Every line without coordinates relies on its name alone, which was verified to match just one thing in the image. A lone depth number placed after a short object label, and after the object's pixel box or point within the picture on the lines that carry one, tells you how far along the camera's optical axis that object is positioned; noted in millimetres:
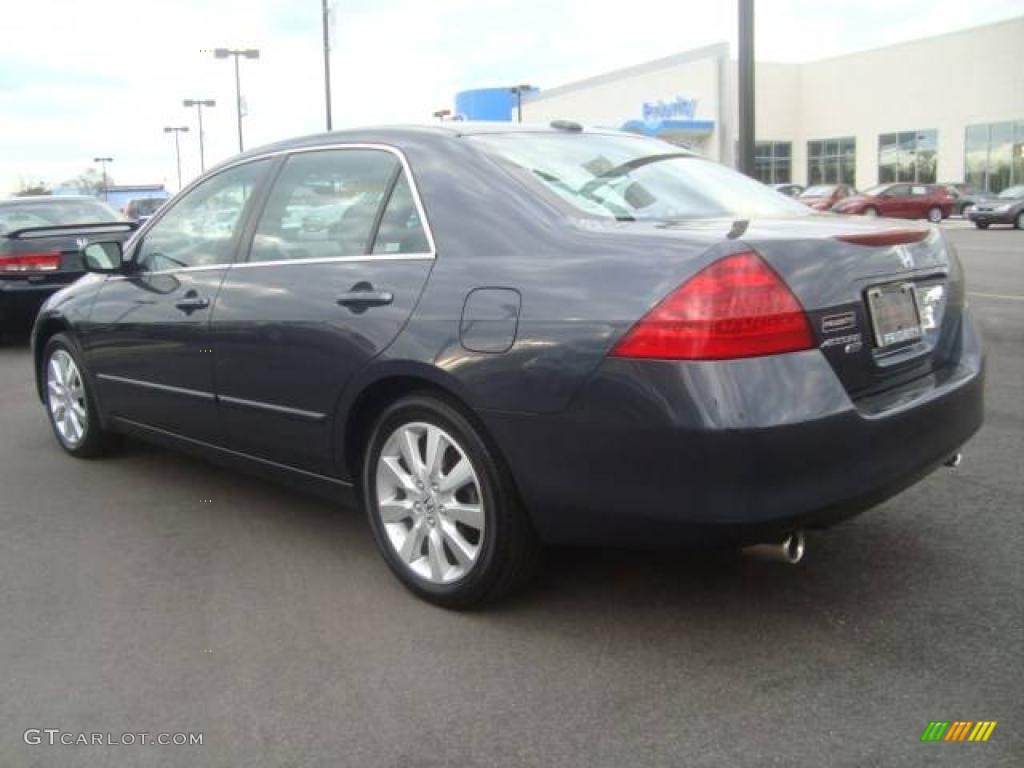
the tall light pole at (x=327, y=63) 25016
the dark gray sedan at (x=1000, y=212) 30453
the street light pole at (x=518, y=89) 41638
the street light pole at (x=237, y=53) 33656
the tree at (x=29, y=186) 86938
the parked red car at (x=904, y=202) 34250
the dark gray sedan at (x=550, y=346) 2729
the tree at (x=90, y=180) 82800
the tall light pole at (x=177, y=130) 63812
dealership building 43344
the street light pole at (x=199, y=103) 54000
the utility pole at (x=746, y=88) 9531
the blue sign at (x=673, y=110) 51938
